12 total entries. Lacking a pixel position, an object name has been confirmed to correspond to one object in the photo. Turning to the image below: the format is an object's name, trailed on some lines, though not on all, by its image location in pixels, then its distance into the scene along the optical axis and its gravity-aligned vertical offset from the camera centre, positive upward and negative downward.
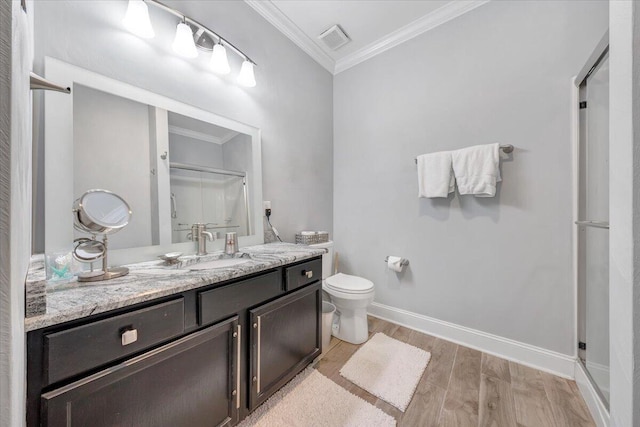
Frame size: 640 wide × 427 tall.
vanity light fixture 1.16 +1.04
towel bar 1.61 +0.45
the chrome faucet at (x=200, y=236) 1.41 -0.14
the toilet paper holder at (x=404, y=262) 2.09 -0.45
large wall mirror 1.00 +0.28
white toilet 1.78 -0.73
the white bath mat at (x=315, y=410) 1.16 -1.05
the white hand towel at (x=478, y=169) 1.61 +0.32
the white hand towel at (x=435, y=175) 1.80 +0.30
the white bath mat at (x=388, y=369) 1.35 -1.05
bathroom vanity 0.63 -0.47
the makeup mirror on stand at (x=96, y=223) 0.89 -0.04
